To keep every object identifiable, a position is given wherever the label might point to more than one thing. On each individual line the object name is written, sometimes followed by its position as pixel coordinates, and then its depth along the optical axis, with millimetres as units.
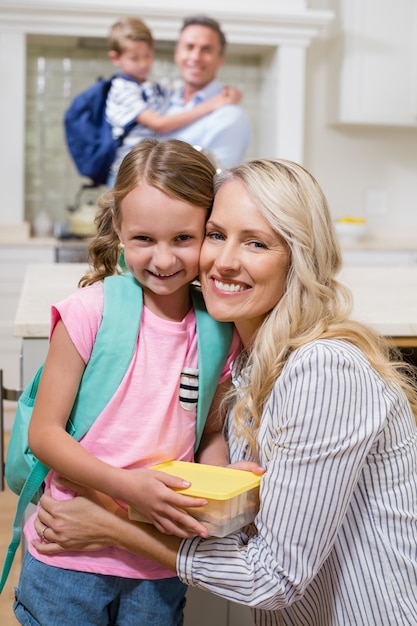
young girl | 1267
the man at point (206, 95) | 3494
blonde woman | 1173
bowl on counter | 4723
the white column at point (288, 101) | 4688
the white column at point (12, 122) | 4465
